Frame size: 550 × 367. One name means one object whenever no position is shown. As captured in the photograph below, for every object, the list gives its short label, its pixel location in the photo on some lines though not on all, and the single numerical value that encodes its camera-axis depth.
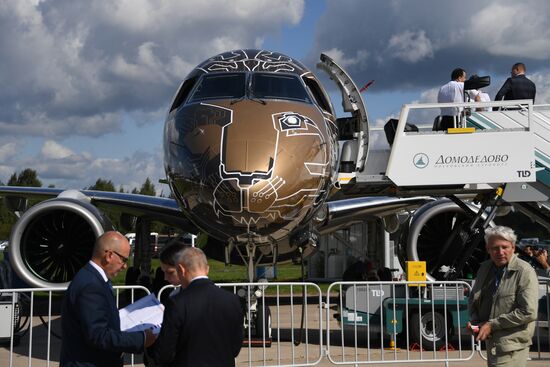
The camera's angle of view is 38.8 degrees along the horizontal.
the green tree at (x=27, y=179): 105.12
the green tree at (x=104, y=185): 108.44
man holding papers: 3.78
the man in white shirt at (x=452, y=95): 10.59
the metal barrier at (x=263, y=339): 8.02
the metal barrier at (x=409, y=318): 8.99
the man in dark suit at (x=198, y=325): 3.64
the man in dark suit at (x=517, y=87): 11.38
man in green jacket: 4.61
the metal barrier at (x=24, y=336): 8.63
